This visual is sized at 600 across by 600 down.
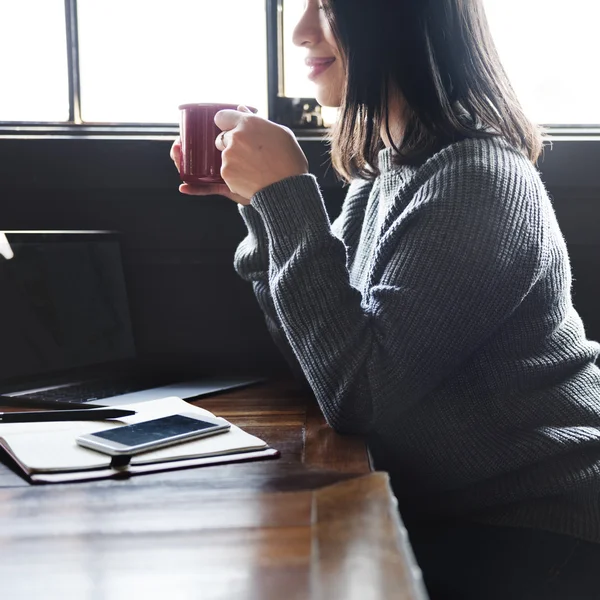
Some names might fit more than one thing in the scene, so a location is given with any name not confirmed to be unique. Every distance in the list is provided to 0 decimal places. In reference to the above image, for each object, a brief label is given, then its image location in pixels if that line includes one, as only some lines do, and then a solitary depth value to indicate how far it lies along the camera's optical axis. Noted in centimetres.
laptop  125
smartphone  85
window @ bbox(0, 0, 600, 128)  160
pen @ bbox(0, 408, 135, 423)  99
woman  97
